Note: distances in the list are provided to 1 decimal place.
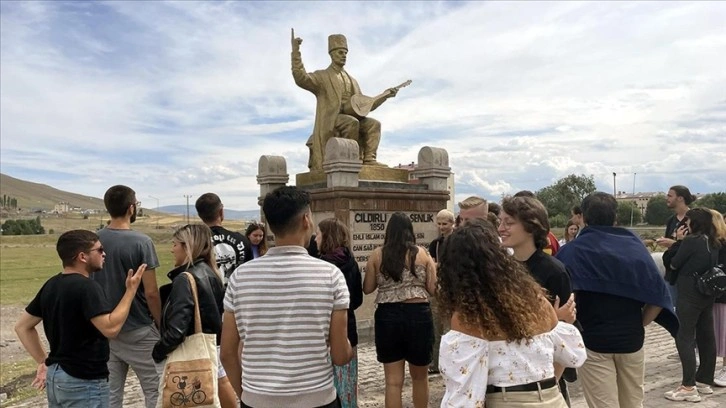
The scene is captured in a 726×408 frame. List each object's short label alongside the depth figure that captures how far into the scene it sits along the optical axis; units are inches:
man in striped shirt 100.7
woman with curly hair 87.4
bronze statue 375.2
